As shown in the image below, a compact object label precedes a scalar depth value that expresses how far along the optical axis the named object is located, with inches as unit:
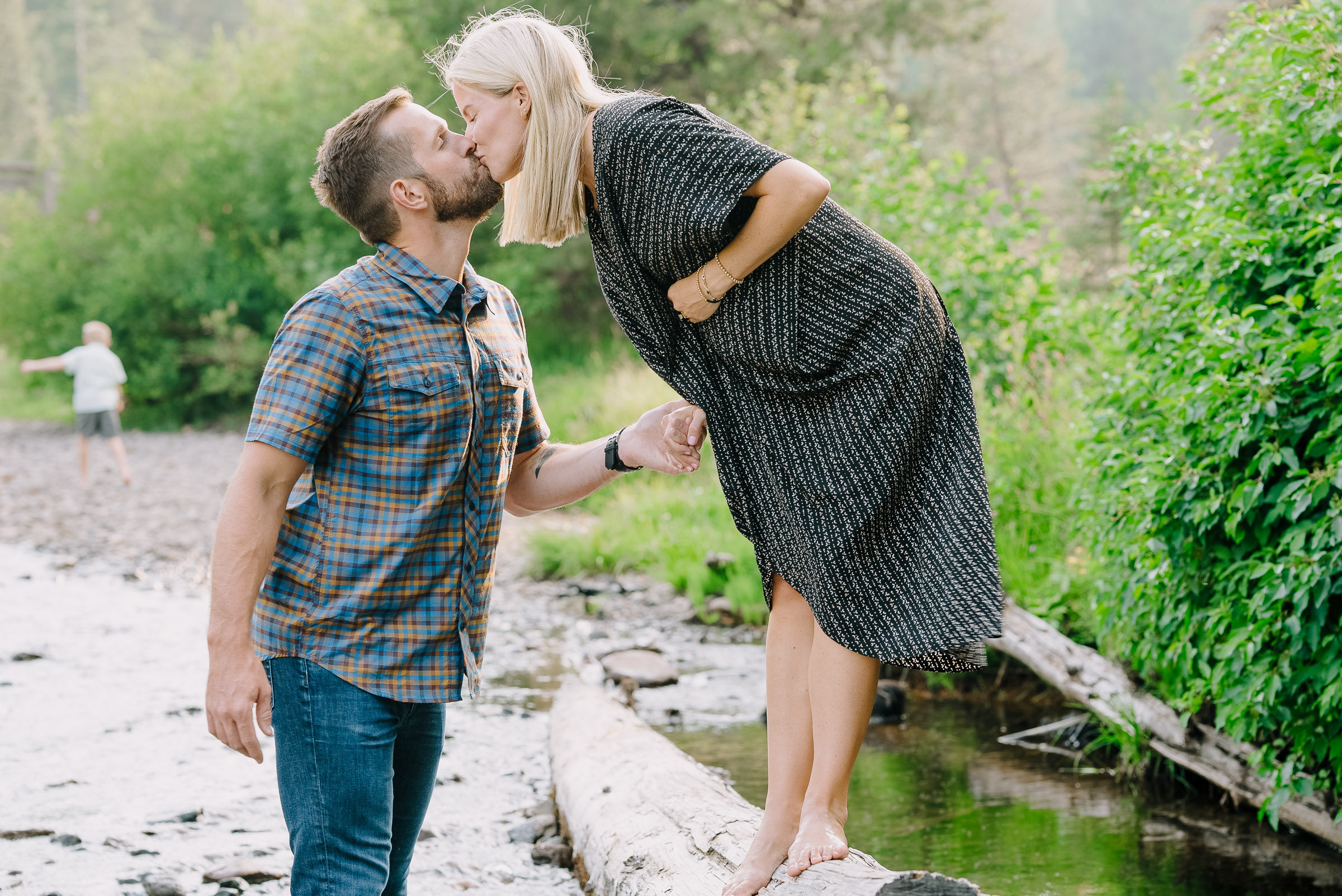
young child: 554.3
